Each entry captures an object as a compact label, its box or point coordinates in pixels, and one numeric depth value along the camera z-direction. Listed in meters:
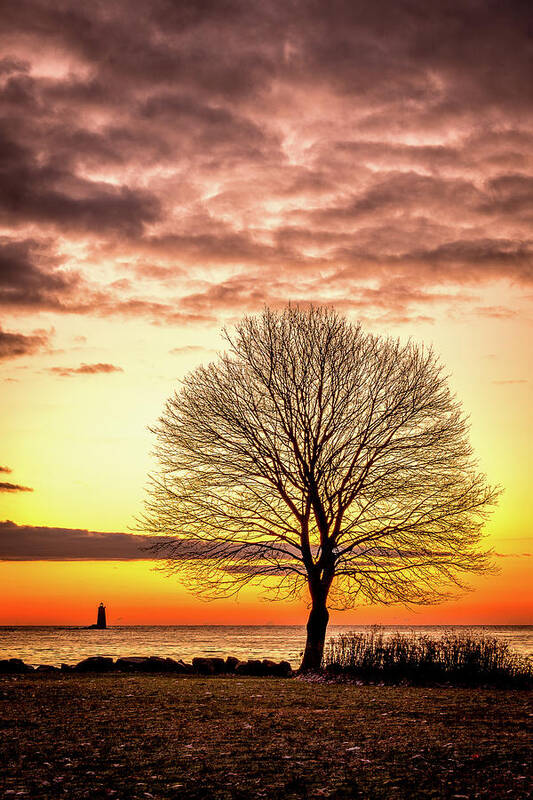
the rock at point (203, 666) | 25.27
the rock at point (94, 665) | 24.78
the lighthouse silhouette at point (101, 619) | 90.12
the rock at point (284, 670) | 25.62
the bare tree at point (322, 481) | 26.12
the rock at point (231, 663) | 26.51
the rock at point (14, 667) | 24.45
